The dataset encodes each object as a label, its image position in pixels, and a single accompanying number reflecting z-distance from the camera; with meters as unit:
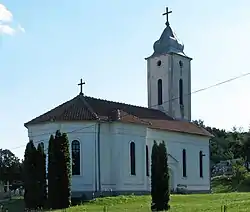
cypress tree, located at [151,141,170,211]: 35.31
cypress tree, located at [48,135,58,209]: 40.84
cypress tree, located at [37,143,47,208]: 42.50
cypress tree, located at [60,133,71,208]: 40.97
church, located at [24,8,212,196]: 48.16
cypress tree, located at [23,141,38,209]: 42.47
